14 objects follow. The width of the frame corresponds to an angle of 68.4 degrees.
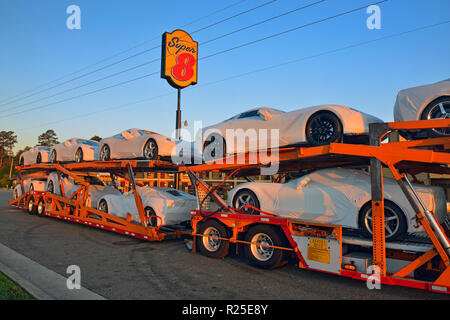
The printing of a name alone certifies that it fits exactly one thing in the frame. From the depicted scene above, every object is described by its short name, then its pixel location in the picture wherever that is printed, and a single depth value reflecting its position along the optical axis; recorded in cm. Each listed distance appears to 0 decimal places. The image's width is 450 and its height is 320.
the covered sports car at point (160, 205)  901
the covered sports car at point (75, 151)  1184
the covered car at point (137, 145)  915
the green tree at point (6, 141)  9306
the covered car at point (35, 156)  1431
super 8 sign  1529
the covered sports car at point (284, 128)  565
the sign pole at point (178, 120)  1389
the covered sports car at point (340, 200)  500
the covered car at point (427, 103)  497
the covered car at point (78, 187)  1145
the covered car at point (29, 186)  1455
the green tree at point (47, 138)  9844
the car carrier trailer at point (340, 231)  454
